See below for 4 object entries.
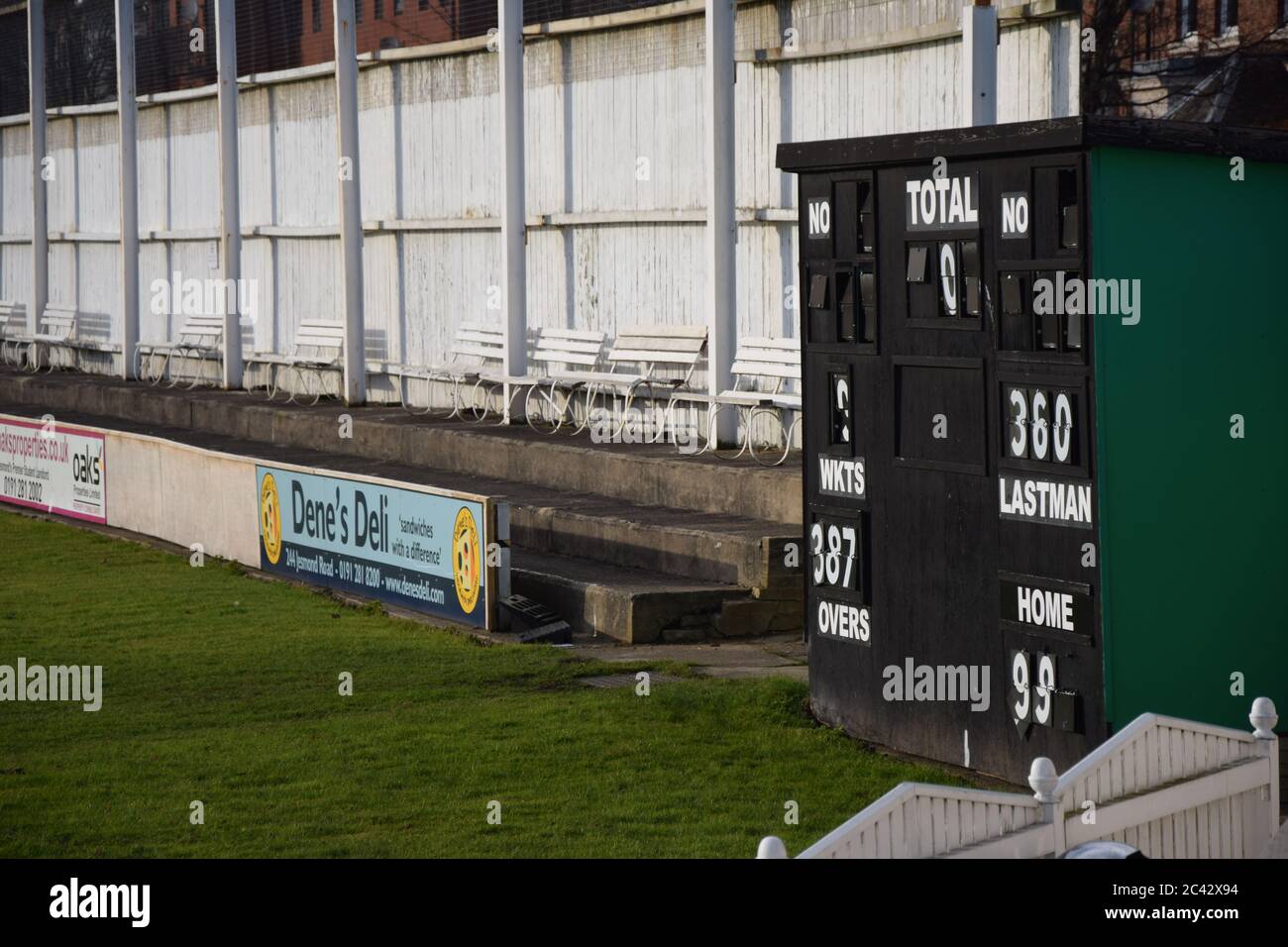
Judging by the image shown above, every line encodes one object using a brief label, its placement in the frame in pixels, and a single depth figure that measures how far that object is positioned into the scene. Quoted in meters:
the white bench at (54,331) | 32.50
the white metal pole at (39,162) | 32.16
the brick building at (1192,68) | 31.06
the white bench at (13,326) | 34.72
